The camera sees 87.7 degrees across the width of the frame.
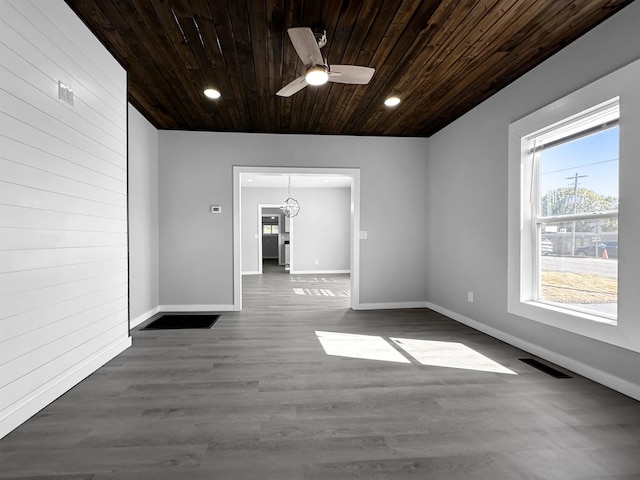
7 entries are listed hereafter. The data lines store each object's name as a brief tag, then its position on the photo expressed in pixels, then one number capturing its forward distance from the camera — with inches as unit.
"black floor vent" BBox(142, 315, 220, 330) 158.9
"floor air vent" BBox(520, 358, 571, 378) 102.0
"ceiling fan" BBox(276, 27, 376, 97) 86.1
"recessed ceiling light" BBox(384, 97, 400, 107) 146.6
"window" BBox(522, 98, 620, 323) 97.0
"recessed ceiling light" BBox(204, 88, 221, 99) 136.9
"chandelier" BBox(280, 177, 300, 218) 366.6
